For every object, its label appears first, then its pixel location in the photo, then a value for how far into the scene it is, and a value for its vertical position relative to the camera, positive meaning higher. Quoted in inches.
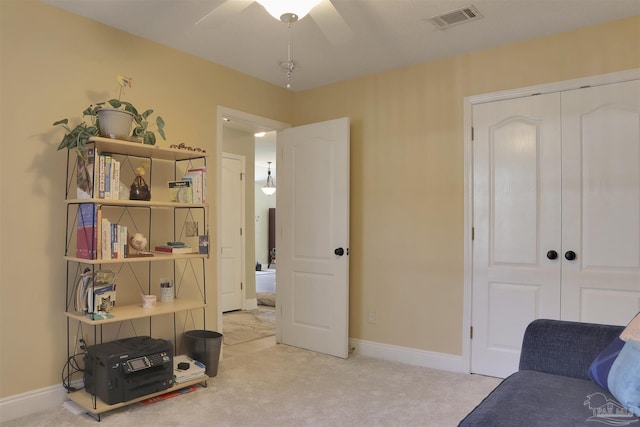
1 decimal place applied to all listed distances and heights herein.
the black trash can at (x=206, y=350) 130.3 -40.0
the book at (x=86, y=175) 104.4 +9.5
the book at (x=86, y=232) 104.0 -4.1
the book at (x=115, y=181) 107.2 +8.2
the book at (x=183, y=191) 126.0 +6.8
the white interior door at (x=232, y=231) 233.5 -8.4
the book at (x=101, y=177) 104.5 +8.9
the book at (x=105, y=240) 105.3 -6.0
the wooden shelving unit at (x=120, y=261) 104.9 -12.1
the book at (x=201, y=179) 127.0 +10.3
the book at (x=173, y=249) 124.6 -9.6
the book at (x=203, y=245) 126.6 -8.6
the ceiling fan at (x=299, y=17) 83.1 +38.7
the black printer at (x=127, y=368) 103.9 -37.2
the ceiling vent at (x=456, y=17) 111.4 +51.3
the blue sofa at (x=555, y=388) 59.7 -27.3
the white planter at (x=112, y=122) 107.7 +22.7
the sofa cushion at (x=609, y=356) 70.4 -22.9
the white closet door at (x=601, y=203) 114.9 +3.6
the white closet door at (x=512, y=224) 126.4 -2.4
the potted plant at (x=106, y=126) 104.2 +22.2
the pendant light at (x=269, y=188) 425.7 +26.3
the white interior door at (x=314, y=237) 156.3 -7.9
